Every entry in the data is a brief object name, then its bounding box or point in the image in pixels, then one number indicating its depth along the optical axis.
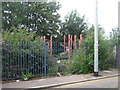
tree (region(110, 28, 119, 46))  10.66
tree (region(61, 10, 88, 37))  26.27
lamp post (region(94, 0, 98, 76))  7.81
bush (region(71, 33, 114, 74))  8.64
